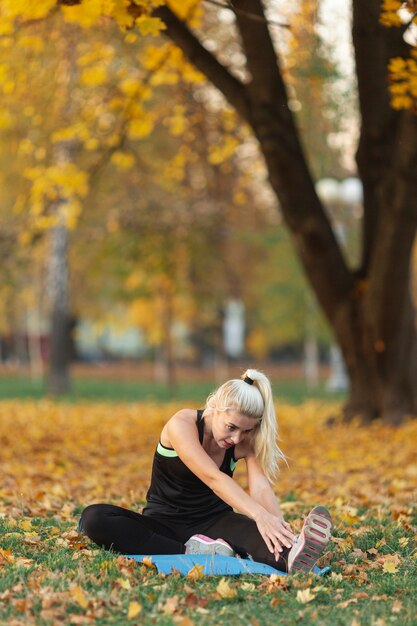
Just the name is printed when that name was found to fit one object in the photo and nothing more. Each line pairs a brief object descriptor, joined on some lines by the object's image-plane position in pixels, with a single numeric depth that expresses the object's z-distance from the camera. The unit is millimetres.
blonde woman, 9695
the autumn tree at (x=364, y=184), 20609
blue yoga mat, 9562
